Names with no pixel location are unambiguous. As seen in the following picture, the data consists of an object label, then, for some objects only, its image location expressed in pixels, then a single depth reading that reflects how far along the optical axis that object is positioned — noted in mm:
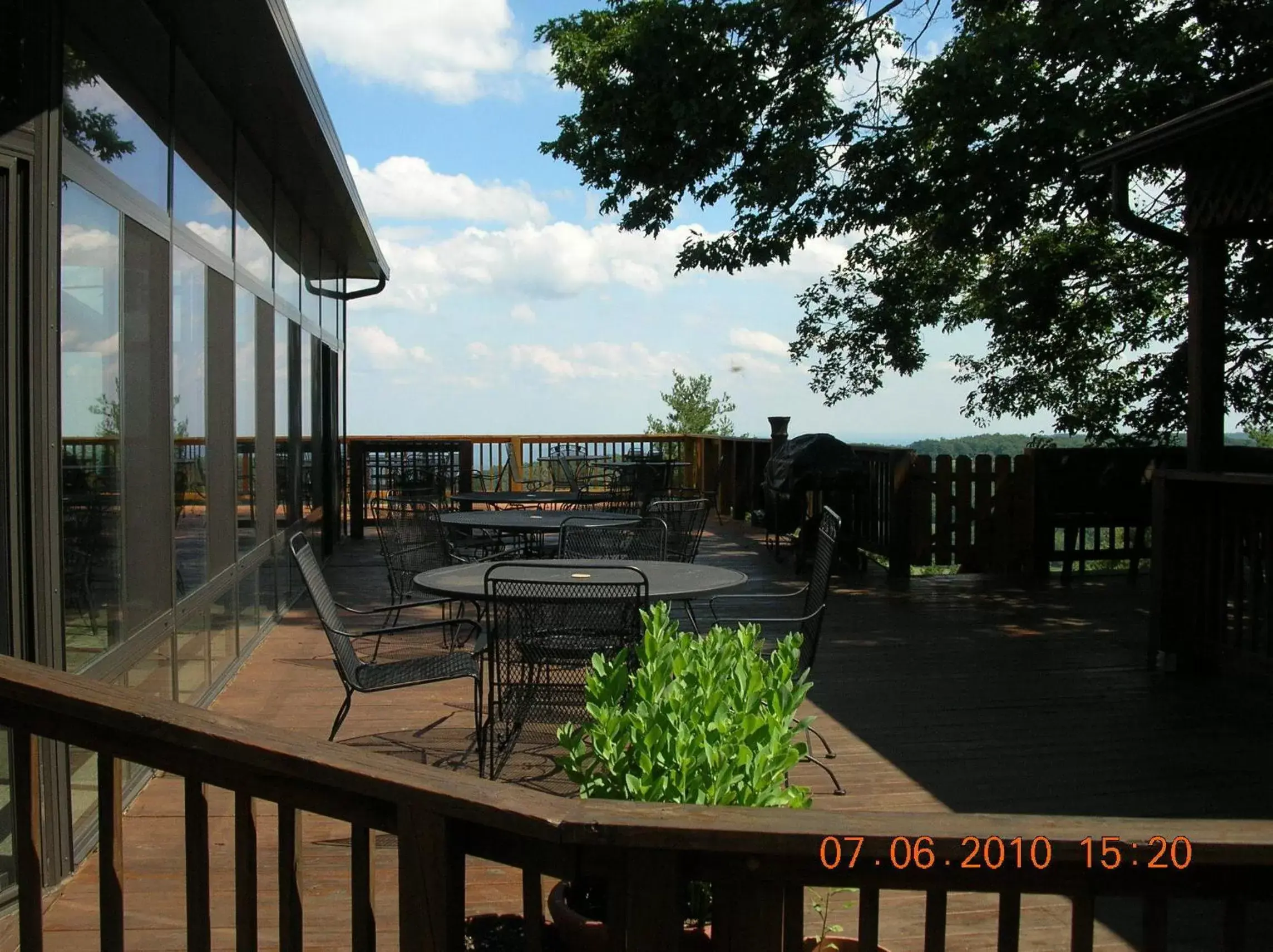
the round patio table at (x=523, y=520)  6746
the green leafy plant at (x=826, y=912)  2133
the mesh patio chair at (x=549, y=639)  3645
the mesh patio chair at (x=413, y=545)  6309
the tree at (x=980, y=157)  8609
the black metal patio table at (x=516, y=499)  8938
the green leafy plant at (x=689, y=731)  2131
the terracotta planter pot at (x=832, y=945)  2096
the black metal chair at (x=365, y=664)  4012
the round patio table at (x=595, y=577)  4000
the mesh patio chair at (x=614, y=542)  5363
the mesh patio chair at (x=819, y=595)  4117
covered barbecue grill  10141
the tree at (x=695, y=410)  25531
